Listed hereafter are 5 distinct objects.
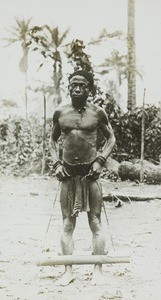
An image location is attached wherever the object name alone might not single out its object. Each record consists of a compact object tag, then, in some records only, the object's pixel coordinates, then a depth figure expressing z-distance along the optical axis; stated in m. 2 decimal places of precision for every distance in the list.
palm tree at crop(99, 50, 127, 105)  22.52
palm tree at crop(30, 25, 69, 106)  12.65
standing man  4.39
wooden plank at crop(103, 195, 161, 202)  9.04
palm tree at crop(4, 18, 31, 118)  15.75
